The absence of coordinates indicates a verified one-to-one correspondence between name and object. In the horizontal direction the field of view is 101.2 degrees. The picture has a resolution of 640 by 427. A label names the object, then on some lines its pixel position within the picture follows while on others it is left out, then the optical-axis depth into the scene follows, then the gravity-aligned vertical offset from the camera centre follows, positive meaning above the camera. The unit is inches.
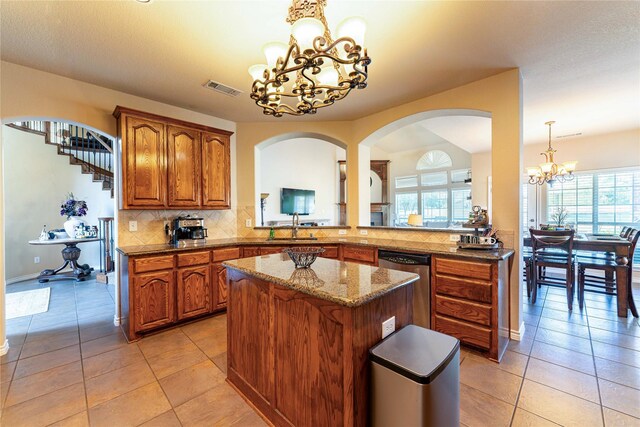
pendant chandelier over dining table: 167.5 +26.0
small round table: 191.2 -42.8
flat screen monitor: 287.7 +11.3
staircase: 197.3 +52.4
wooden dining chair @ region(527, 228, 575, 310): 130.6 -24.3
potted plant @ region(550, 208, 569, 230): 209.1 -4.9
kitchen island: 47.0 -25.4
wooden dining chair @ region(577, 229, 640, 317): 122.0 -30.7
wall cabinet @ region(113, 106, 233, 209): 110.7 +23.0
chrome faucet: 151.7 -11.5
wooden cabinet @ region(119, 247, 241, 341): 103.1 -32.8
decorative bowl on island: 67.0 -11.7
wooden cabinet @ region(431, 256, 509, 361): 88.0 -32.7
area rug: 131.4 -49.6
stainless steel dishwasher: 102.3 -29.7
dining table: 120.3 -26.2
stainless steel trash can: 42.1 -29.0
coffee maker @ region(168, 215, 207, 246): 128.4 -9.7
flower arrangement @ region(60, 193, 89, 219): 197.5 +3.5
